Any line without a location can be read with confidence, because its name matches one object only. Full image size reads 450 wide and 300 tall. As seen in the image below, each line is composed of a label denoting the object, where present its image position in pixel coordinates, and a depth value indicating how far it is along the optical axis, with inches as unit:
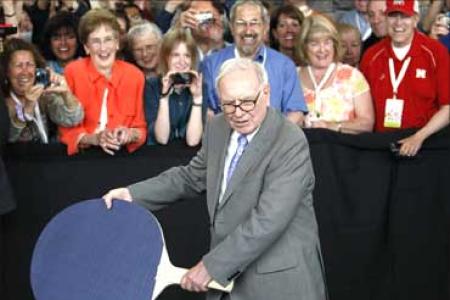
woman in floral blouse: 345.3
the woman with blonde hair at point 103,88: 325.4
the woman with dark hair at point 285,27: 402.1
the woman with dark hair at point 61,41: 387.3
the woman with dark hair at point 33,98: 318.3
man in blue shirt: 338.6
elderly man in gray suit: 223.9
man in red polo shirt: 345.1
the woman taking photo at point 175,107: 320.6
